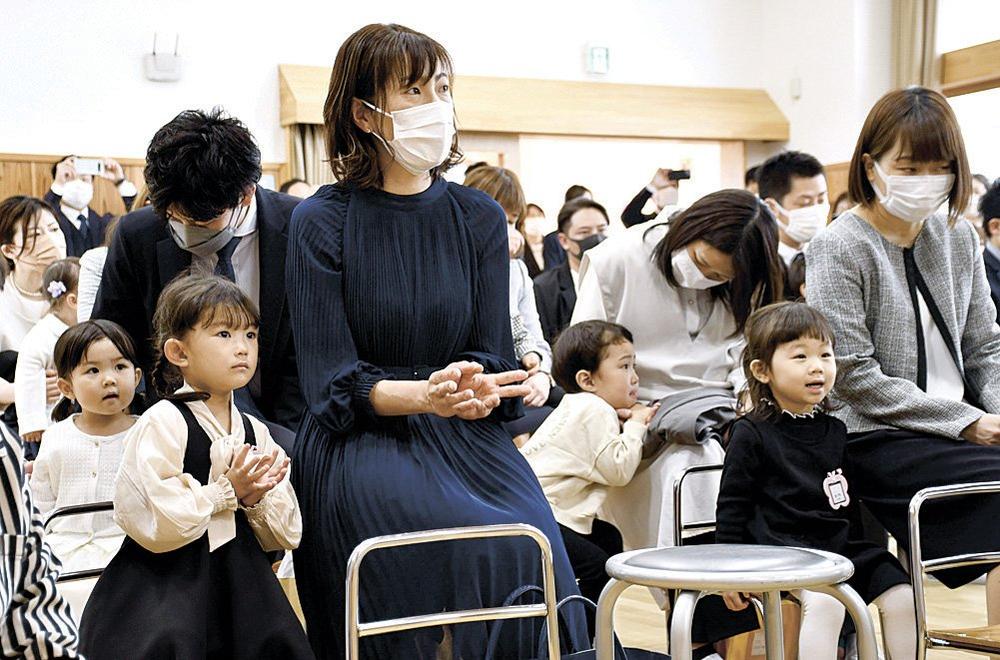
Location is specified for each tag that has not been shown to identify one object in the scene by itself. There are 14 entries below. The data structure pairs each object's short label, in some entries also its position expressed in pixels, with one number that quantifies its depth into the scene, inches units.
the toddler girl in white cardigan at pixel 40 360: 164.2
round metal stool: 71.6
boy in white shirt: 134.9
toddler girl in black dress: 113.3
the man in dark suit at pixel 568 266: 232.5
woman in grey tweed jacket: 121.8
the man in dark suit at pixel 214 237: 112.3
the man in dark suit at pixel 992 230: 196.9
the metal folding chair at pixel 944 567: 94.4
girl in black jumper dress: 90.1
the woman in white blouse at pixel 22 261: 201.9
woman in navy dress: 95.3
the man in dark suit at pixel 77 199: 288.2
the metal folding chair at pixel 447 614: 81.0
